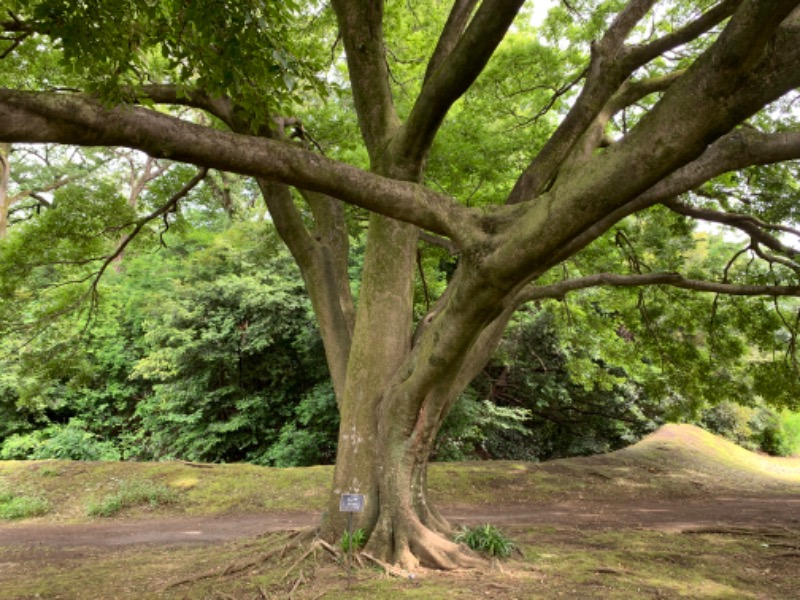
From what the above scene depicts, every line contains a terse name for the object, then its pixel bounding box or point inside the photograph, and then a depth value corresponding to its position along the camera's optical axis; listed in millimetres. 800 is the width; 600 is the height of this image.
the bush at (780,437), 21875
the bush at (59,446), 16250
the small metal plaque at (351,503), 4977
